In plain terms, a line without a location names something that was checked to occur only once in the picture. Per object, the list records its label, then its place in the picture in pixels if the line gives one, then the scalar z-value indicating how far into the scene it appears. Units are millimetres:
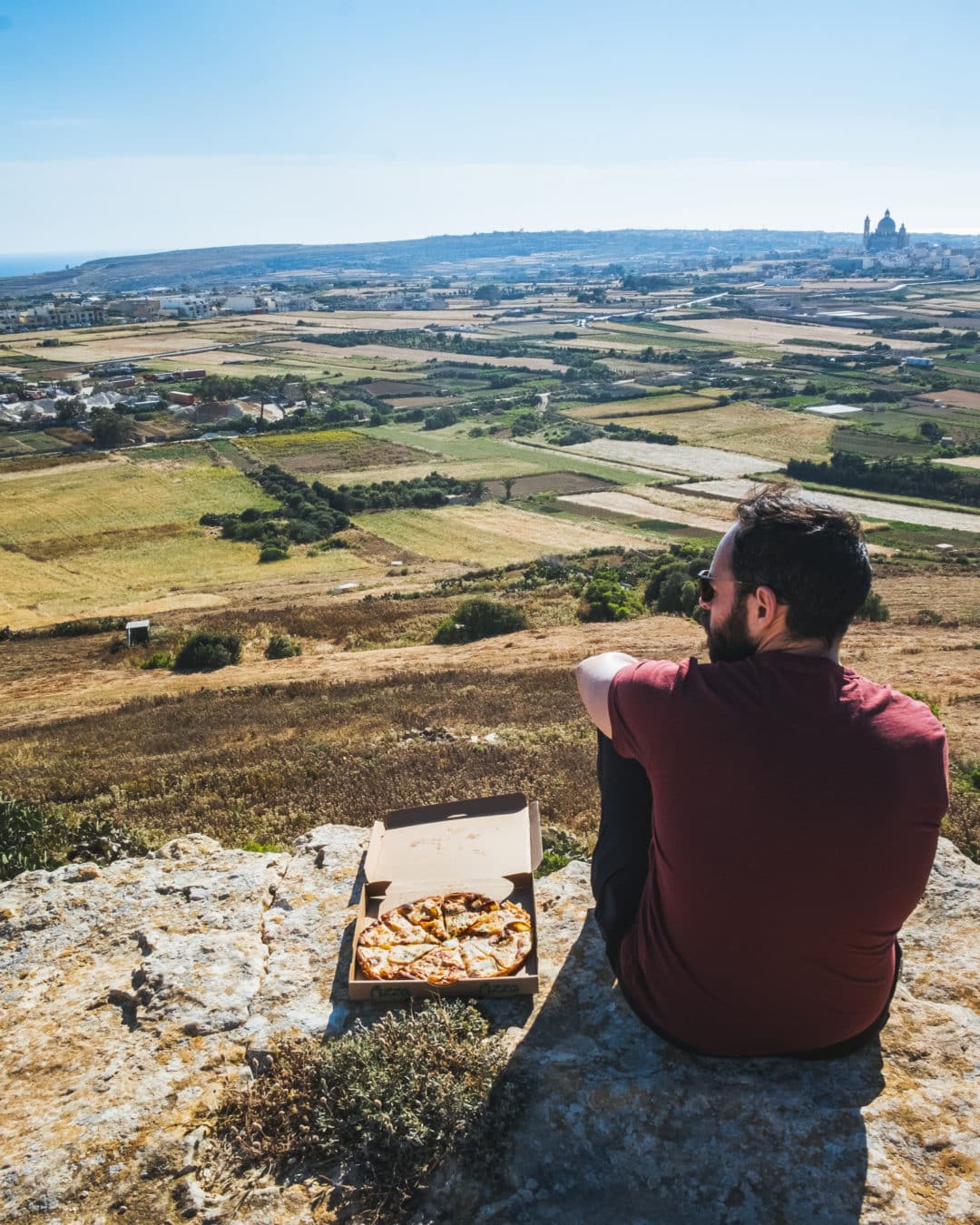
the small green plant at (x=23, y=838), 7816
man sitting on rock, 3074
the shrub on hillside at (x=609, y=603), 28859
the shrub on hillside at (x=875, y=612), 26312
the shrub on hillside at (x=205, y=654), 26016
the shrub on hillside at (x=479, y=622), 27172
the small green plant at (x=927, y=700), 14619
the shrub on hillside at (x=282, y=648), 26969
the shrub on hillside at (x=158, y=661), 26609
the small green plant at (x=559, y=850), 7264
